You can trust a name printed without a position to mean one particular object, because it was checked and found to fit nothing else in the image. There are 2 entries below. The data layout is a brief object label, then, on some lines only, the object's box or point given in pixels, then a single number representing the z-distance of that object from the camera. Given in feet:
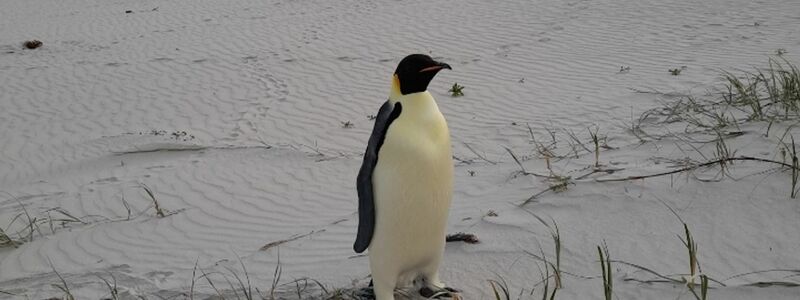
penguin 18.44
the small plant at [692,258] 17.93
